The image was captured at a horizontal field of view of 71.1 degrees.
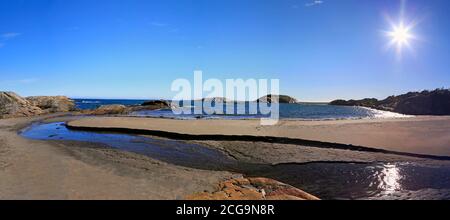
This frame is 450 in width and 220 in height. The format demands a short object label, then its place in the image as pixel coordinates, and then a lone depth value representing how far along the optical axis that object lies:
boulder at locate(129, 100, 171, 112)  67.44
